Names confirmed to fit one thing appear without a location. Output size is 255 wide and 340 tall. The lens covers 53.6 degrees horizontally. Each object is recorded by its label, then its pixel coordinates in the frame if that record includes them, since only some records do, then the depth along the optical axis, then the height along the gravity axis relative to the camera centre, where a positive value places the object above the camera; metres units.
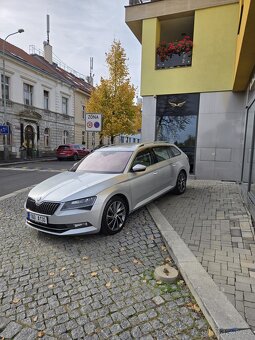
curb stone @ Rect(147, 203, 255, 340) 2.17 -1.57
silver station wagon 3.99 -0.90
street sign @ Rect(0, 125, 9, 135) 18.05 +0.59
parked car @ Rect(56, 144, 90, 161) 22.95 -1.16
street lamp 19.32 -0.89
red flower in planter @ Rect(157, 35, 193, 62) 9.41 +3.55
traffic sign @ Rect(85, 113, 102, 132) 9.58 +0.68
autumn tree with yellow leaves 20.12 +3.52
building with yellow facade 8.86 +2.16
